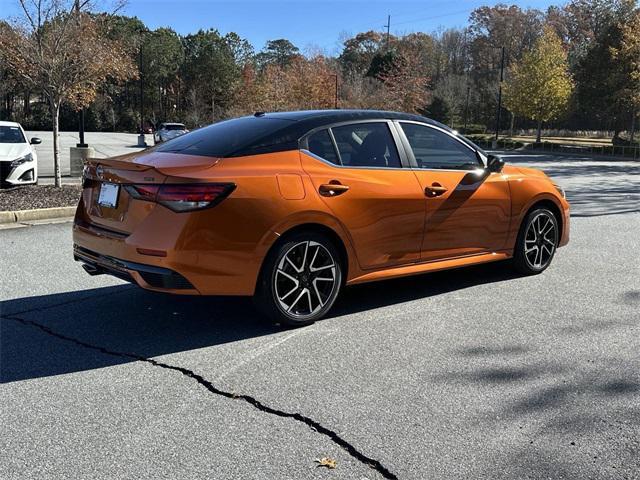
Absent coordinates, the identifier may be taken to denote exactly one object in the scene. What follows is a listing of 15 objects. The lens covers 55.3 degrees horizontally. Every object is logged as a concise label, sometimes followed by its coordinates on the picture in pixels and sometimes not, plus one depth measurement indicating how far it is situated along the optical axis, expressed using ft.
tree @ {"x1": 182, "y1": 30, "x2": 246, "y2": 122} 202.90
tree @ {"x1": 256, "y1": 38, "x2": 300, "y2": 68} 296.71
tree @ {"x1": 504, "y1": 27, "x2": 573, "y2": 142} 133.39
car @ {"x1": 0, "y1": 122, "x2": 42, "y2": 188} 37.89
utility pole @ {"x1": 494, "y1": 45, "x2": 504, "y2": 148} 145.69
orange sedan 13.47
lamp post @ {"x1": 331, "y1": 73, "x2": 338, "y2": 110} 140.69
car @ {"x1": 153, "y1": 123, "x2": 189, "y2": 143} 133.69
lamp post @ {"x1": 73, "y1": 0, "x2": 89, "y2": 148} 37.68
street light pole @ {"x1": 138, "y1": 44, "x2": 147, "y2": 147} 132.02
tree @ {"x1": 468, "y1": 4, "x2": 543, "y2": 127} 294.43
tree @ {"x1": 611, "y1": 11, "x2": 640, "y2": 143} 112.78
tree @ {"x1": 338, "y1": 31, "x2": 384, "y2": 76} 294.25
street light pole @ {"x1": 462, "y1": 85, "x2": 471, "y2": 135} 212.15
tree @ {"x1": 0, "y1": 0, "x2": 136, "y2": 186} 36.29
